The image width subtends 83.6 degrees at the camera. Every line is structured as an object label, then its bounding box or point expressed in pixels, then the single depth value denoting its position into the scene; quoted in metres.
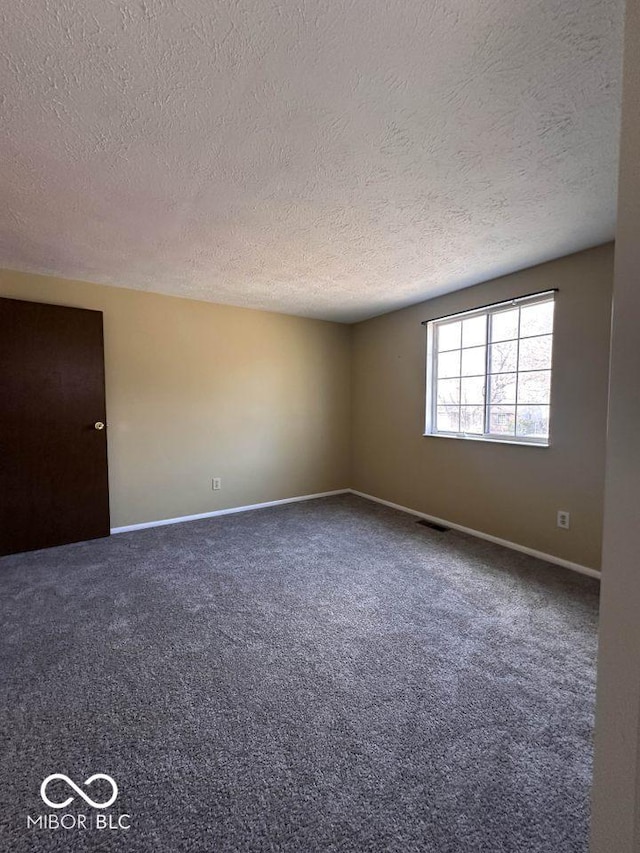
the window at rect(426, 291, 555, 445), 2.86
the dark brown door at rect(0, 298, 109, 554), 2.90
